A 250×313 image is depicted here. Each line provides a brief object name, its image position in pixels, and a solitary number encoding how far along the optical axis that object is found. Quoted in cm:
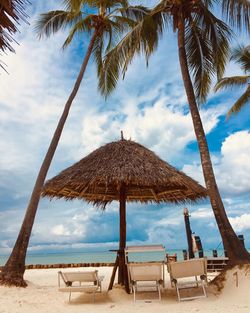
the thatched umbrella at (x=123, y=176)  500
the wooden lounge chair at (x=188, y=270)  451
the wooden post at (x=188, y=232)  876
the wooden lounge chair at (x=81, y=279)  458
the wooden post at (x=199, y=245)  844
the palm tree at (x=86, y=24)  815
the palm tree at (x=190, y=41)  685
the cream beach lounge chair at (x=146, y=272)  447
